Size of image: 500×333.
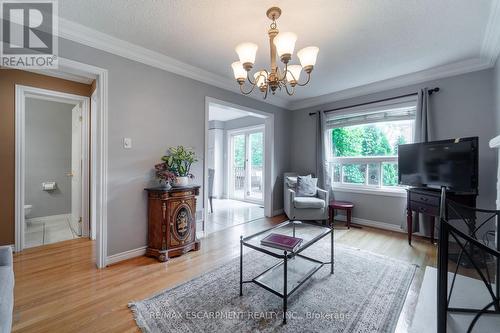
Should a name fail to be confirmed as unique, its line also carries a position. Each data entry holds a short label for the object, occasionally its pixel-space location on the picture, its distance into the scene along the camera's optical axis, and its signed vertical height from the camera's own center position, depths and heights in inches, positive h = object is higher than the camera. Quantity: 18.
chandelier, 67.9 +36.6
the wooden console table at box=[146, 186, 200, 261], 100.6 -27.4
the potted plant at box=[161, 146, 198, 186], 107.0 +0.9
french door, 240.7 +1.5
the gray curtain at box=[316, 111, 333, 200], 168.7 +8.6
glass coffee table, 66.5 -41.2
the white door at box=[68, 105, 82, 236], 132.6 -2.7
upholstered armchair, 146.2 -28.0
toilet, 135.0 -28.2
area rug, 60.5 -44.1
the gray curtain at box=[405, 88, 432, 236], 125.6 +22.5
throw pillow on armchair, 159.9 -15.6
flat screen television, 99.1 +1.5
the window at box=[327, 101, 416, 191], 142.9 +16.5
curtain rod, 124.9 +44.0
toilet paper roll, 162.6 -16.8
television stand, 101.9 -16.6
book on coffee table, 70.5 -25.9
